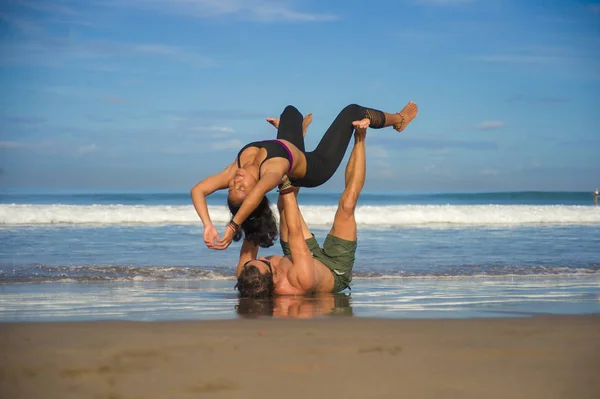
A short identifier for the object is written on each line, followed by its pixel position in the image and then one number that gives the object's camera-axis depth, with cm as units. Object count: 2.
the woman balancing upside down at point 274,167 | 627
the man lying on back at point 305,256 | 666
